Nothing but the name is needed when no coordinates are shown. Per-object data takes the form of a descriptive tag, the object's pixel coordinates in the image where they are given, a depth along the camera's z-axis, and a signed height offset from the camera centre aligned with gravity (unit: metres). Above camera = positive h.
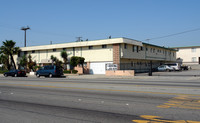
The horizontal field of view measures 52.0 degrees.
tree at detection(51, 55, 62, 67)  42.29 +1.21
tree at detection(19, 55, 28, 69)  47.19 +1.36
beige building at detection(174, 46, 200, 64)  66.72 +4.06
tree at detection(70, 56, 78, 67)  37.29 +1.04
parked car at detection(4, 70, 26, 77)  36.84 -1.09
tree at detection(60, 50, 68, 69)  41.00 +2.36
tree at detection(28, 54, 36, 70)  45.50 +0.75
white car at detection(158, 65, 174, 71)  43.66 -0.36
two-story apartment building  35.97 +2.85
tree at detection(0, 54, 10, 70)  51.06 +1.76
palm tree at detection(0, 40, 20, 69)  47.72 +4.43
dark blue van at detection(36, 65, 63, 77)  31.95 -0.66
